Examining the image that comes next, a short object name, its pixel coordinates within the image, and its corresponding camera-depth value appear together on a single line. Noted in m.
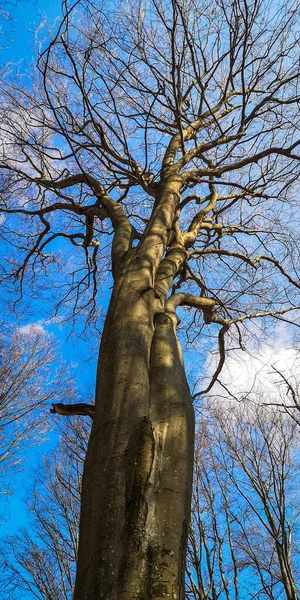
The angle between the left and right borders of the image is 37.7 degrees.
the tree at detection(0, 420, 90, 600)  7.26
